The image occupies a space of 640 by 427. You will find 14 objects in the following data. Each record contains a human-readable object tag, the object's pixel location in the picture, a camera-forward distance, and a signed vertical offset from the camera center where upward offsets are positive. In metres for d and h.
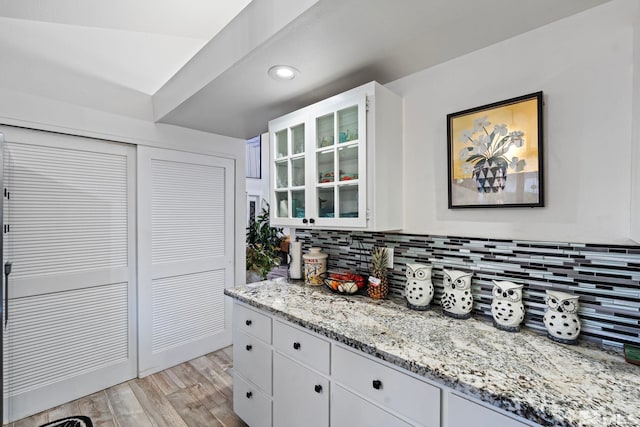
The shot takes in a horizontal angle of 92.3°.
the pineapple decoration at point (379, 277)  1.83 -0.39
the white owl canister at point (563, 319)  1.21 -0.43
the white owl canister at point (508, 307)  1.34 -0.42
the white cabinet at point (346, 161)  1.67 +0.32
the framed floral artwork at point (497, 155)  1.36 +0.28
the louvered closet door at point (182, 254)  2.59 -0.36
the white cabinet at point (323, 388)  1.04 -0.74
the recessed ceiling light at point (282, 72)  1.67 +0.80
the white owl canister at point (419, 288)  1.62 -0.40
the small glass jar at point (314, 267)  2.19 -0.39
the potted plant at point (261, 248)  3.70 -0.44
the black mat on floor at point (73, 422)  1.99 -1.36
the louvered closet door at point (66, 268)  2.03 -0.39
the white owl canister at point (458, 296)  1.50 -0.41
